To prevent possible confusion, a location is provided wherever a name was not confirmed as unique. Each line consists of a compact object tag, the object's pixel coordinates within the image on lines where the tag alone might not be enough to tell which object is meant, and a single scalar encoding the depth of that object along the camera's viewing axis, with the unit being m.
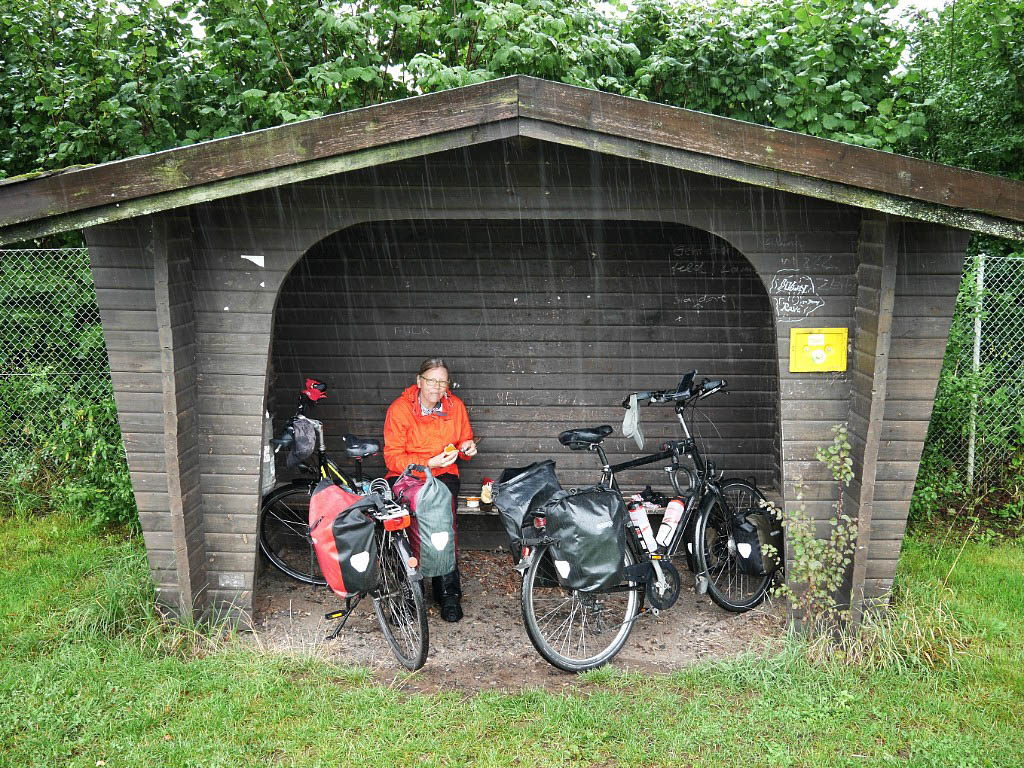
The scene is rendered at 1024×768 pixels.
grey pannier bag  4.61
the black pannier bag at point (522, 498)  4.52
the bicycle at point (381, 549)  4.53
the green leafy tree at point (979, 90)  7.98
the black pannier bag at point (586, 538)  4.32
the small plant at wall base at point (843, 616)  4.50
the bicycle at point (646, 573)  4.56
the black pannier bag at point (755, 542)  5.08
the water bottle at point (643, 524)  4.81
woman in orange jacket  5.25
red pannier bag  4.39
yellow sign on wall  4.63
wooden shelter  3.90
